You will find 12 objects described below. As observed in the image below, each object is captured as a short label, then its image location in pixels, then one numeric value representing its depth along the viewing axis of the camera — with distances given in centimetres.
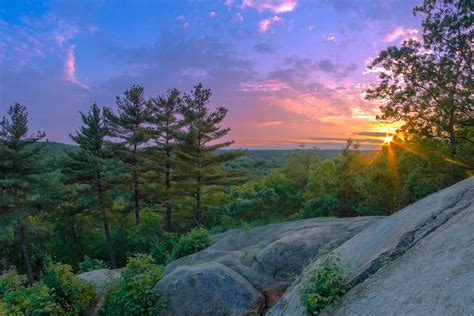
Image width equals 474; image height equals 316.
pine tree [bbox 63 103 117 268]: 2923
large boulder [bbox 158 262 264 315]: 1090
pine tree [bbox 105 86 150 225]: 3102
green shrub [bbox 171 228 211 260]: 1773
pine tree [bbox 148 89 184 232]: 3160
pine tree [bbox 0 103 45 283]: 2531
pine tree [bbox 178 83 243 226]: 3106
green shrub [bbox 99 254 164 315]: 1084
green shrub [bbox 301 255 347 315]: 554
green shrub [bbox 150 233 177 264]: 2595
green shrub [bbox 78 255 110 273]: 2684
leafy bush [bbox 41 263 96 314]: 1369
